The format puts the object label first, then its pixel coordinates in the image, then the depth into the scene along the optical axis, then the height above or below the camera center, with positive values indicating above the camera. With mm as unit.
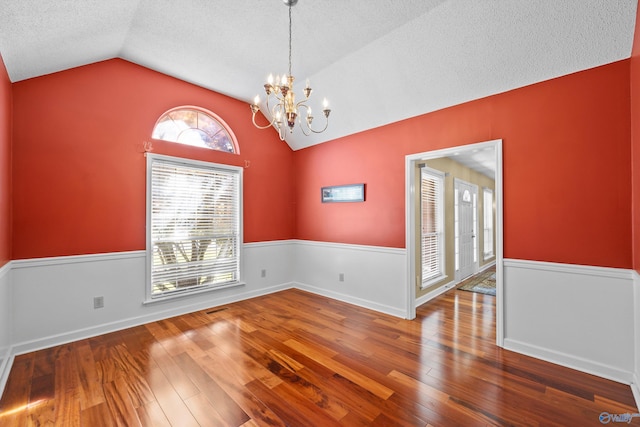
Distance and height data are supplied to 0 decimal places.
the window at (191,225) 3402 -101
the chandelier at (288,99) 1957 +918
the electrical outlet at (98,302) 2967 -937
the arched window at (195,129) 3576 +1265
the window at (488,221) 6906 -118
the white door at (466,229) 5340 -251
